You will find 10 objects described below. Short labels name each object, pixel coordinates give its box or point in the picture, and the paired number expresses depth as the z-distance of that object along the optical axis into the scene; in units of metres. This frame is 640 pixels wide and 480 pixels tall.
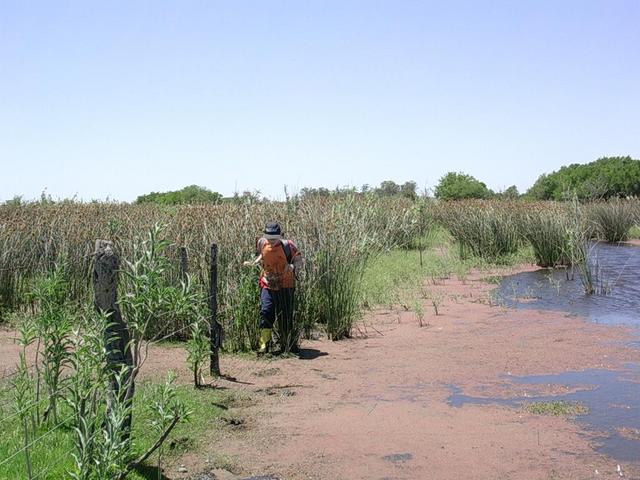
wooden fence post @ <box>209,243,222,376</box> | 8.46
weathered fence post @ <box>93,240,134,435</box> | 4.75
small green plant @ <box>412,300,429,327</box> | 12.10
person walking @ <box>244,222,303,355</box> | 9.49
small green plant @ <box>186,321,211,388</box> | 7.48
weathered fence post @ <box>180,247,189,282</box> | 8.86
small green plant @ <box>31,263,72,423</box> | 5.17
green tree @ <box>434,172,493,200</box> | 53.42
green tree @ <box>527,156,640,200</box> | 56.91
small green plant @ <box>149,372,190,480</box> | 4.46
